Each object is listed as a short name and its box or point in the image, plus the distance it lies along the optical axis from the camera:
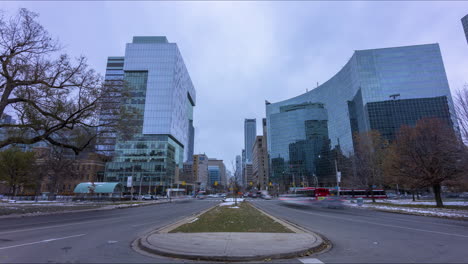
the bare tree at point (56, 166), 42.66
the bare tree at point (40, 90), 18.89
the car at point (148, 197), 65.72
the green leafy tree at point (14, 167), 54.22
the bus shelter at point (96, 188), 54.56
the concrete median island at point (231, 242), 6.57
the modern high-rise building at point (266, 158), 158.00
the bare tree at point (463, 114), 19.77
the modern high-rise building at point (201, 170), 178.40
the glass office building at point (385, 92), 86.56
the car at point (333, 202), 33.72
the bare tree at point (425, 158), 25.46
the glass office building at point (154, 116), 97.88
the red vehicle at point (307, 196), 41.47
